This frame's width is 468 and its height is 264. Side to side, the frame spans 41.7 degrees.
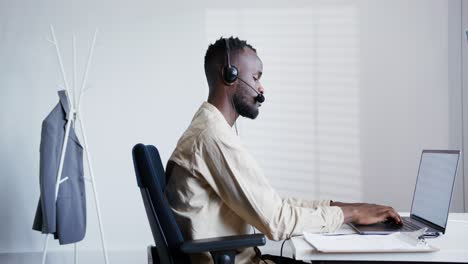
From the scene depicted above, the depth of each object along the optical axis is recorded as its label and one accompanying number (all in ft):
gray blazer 11.17
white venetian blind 14.16
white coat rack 11.30
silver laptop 5.62
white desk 4.68
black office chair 4.99
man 5.33
